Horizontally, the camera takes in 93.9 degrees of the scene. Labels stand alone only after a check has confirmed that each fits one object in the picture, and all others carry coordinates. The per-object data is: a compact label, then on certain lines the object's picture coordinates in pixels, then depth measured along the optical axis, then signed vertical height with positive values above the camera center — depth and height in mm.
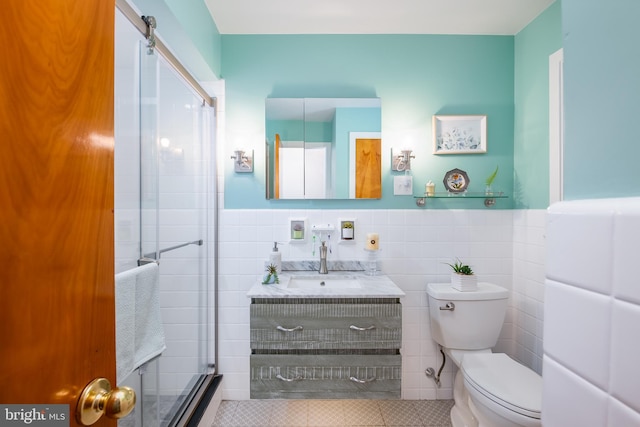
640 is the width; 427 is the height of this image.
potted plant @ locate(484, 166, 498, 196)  1985 +200
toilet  1351 -774
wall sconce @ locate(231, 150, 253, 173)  1992 +326
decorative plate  2004 +208
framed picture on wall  2012 +513
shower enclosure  1133 +7
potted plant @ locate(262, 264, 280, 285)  1717 -385
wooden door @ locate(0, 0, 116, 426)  377 +13
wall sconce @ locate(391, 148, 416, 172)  1994 +340
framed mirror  2008 +430
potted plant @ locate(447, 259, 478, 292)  1801 -408
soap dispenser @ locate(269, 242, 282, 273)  1909 -311
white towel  978 -395
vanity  1454 -658
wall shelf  1984 +101
